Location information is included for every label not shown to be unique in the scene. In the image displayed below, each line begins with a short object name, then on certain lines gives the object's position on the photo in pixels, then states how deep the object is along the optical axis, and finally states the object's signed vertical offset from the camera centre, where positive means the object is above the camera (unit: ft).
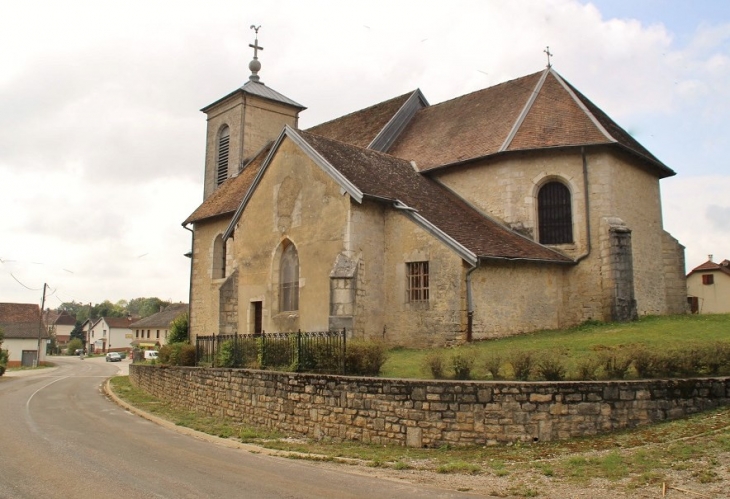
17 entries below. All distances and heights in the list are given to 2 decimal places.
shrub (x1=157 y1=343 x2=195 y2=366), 61.16 -1.69
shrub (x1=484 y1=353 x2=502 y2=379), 34.94 -1.73
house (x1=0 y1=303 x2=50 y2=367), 190.60 +1.72
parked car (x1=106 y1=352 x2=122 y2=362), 222.69 -6.71
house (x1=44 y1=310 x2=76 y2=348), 414.00 +8.55
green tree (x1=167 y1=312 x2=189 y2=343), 104.42 +1.40
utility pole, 178.91 +2.83
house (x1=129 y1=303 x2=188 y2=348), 272.10 +4.78
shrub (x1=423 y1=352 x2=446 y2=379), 36.35 -1.71
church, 60.95 +11.50
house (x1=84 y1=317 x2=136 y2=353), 323.57 +1.58
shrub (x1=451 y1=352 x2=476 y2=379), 35.01 -1.71
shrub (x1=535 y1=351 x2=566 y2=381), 32.83 -1.76
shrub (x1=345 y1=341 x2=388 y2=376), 39.45 -1.41
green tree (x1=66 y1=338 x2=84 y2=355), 316.40 -3.63
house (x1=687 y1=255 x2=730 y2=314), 133.80 +10.92
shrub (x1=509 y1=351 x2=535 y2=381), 33.68 -1.62
